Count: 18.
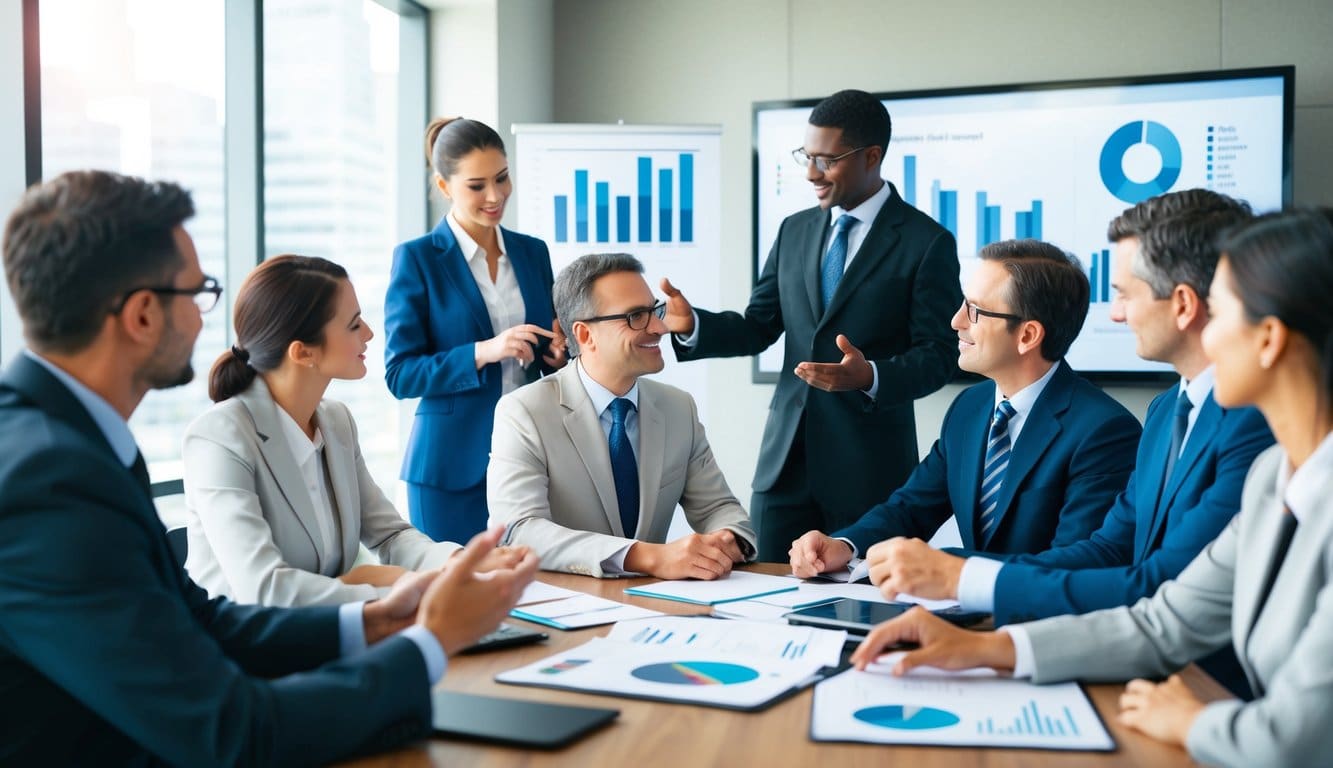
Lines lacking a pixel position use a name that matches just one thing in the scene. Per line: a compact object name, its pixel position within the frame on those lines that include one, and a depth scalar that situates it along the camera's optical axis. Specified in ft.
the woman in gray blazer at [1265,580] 4.36
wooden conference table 4.52
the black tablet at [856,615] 6.50
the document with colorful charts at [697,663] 5.34
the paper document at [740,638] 5.96
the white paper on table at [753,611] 6.87
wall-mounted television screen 15.74
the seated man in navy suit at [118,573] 4.13
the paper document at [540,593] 7.34
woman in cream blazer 7.27
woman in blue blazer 11.19
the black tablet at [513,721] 4.68
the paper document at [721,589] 7.41
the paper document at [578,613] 6.72
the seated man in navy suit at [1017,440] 8.37
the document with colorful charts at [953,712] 4.71
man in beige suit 9.14
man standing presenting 11.52
